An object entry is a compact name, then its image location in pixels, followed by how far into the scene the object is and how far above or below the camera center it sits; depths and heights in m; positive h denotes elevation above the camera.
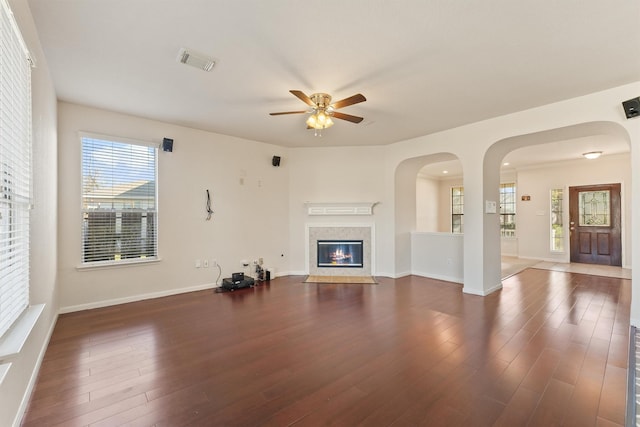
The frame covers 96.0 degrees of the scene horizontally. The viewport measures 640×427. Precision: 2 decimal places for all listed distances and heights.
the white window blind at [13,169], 1.45 +0.29
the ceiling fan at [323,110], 3.16 +1.22
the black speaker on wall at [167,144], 4.31 +1.10
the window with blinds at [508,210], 8.62 +0.19
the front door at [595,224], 6.72 -0.20
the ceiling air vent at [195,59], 2.52 +1.44
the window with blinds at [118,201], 3.79 +0.23
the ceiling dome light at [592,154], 6.05 +1.31
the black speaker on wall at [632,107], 3.02 +1.15
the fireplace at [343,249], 5.71 -0.59
